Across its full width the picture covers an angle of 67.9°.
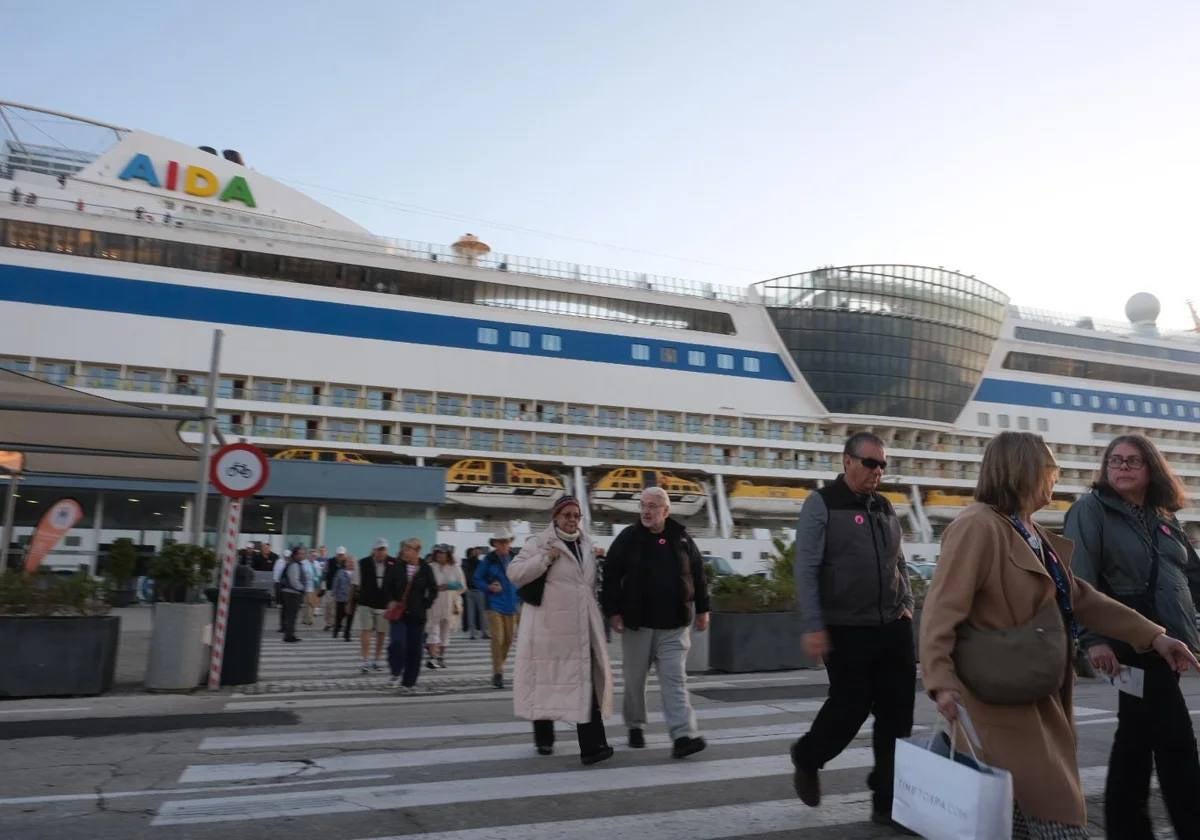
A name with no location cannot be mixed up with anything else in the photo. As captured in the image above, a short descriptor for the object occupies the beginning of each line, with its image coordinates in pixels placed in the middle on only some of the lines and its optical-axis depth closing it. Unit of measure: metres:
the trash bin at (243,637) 8.27
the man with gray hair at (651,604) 5.29
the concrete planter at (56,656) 7.43
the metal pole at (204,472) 8.98
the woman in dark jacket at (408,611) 8.48
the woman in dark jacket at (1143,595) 3.15
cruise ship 33.06
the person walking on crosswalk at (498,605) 9.22
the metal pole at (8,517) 9.75
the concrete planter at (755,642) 9.88
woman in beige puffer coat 5.00
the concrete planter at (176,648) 7.88
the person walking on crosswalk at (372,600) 10.38
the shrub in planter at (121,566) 8.21
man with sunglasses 3.88
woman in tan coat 2.61
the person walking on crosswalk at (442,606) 10.79
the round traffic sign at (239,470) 8.63
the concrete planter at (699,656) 9.98
